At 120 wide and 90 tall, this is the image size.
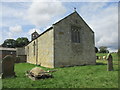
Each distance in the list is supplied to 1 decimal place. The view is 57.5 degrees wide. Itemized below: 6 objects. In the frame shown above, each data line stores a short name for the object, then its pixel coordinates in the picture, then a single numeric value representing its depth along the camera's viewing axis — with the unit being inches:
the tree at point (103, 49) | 3074.3
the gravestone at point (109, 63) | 430.6
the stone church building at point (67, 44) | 621.0
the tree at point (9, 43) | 2527.1
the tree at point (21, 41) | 2411.9
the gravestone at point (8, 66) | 328.4
